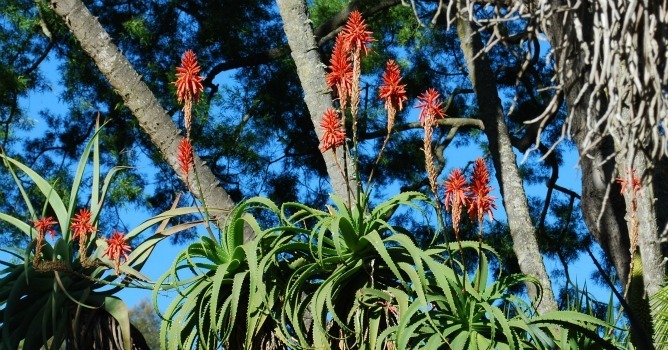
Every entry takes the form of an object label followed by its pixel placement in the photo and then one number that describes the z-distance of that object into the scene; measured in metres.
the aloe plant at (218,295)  5.30
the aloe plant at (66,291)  5.80
